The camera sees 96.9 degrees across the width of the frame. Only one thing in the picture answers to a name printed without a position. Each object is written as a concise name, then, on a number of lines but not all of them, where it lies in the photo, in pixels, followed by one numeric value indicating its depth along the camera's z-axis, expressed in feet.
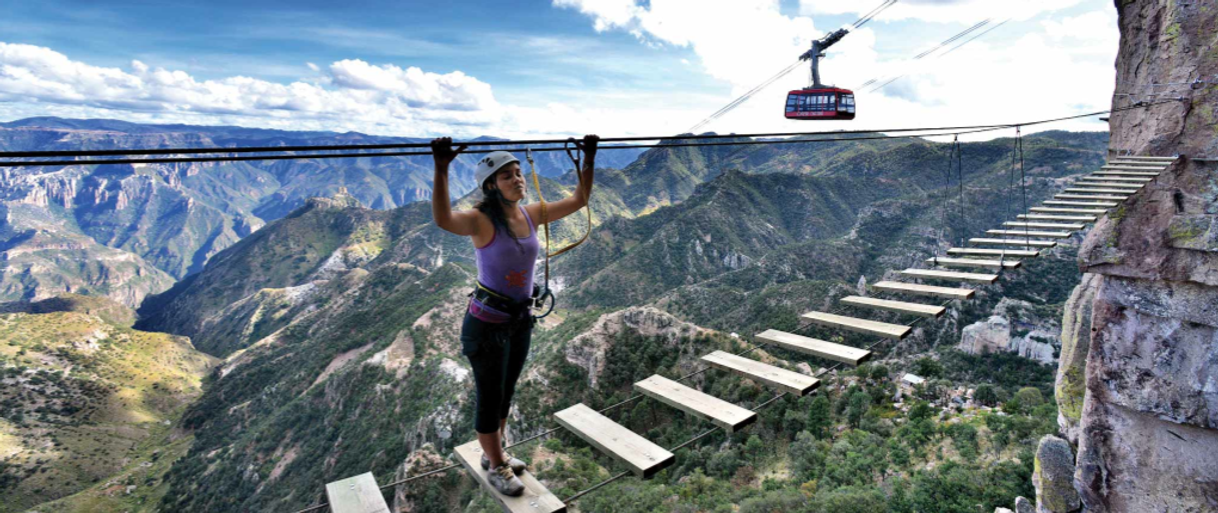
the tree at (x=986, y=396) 122.93
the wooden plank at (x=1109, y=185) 26.83
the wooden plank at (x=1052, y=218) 25.63
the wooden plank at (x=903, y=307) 23.61
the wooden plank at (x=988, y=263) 24.40
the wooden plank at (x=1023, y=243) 25.31
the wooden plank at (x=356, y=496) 13.70
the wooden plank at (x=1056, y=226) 25.54
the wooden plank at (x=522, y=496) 13.65
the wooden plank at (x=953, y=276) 22.27
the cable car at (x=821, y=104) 91.45
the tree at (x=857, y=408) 112.57
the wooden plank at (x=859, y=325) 20.98
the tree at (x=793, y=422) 113.19
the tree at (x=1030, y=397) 119.31
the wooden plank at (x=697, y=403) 16.24
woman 13.39
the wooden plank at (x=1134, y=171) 28.13
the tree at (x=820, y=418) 111.75
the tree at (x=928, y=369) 152.05
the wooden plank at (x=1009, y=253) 24.75
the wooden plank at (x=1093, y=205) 26.02
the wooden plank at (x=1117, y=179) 27.36
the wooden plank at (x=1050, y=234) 25.52
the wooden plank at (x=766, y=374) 18.35
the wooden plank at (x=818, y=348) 19.71
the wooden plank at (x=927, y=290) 23.85
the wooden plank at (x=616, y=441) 14.40
